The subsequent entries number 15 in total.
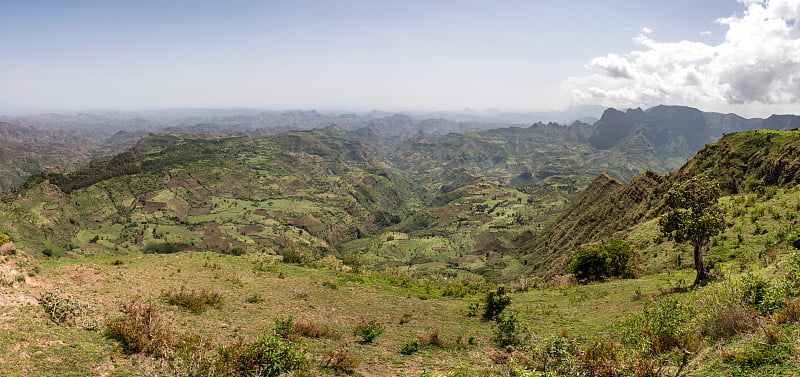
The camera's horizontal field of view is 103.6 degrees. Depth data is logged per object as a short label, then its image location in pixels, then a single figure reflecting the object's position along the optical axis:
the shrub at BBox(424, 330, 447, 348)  20.64
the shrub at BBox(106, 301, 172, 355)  14.59
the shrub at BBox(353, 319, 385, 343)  20.52
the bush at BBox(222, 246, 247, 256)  53.87
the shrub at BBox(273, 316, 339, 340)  17.67
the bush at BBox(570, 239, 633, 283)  37.44
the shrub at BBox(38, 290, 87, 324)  16.42
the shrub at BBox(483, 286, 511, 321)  27.67
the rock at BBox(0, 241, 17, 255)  21.41
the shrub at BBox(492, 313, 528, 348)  20.55
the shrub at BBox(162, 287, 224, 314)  22.28
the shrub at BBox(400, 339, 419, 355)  18.98
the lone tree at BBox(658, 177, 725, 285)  22.39
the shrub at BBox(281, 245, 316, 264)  46.16
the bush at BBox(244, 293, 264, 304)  26.23
